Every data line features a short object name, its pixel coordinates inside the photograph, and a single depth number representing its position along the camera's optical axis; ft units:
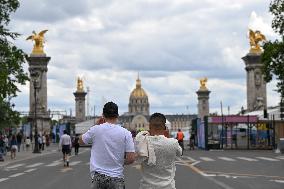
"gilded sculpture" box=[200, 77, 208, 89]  530.68
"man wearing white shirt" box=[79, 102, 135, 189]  25.48
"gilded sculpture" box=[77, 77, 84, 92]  510.99
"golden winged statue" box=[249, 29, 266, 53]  367.04
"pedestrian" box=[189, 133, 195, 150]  207.88
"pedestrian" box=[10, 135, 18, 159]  141.83
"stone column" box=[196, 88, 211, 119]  529.36
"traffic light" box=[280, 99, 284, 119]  156.13
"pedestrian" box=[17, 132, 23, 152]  197.59
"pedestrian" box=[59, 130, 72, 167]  97.66
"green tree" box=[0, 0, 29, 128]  120.98
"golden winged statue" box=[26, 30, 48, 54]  345.51
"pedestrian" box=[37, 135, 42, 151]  189.03
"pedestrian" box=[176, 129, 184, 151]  141.36
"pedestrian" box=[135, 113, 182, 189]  24.88
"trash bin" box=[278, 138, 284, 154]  149.64
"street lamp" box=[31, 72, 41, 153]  180.67
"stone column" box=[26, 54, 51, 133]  332.80
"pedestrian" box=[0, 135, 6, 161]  130.12
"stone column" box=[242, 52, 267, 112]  362.94
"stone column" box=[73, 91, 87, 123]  505.25
